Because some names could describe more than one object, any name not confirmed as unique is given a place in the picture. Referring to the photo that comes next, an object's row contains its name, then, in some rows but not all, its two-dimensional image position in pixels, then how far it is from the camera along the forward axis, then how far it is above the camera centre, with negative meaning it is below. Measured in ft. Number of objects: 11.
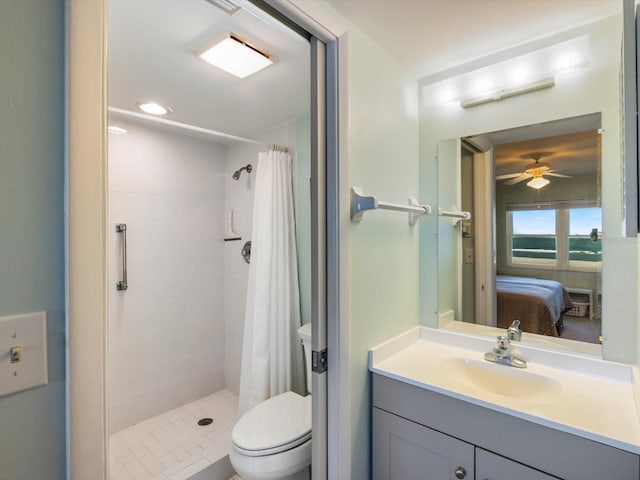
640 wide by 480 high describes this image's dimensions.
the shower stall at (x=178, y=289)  7.19 -1.25
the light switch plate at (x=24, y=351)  1.70 -0.60
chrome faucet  4.48 -1.65
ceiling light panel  4.46 +2.73
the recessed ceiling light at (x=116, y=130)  7.15 +2.52
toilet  4.72 -3.07
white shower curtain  6.96 -1.17
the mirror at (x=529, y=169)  4.15 +1.05
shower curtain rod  6.82 +2.73
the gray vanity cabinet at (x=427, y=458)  3.45 -2.55
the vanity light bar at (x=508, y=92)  4.56 +2.23
